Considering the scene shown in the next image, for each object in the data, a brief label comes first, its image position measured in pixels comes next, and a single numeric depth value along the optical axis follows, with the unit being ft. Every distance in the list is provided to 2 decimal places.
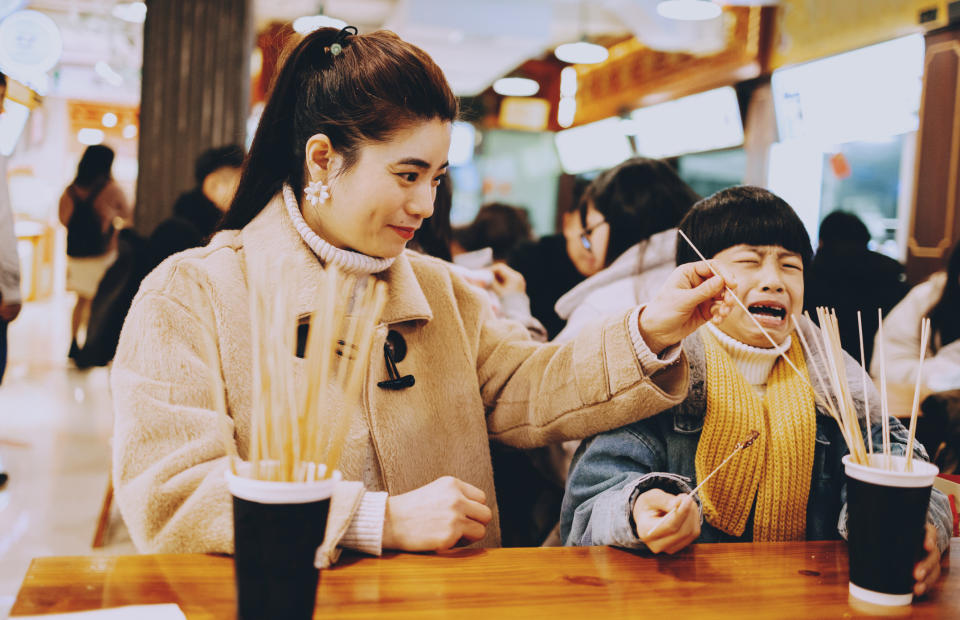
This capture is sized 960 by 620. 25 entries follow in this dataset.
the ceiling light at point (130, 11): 24.52
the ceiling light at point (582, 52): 24.08
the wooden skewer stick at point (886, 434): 3.04
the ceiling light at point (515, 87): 31.40
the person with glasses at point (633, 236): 7.54
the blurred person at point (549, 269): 11.09
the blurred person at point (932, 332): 9.29
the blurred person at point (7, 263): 10.02
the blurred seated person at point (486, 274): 8.21
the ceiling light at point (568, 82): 31.19
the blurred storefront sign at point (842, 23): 14.94
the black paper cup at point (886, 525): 2.88
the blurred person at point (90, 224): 20.07
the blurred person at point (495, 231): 13.46
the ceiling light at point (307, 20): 23.28
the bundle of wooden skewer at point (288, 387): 2.45
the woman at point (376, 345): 3.45
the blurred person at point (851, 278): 11.13
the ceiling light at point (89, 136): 42.11
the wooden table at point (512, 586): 2.78
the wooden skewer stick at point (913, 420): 2.96
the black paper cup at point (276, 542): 2.32
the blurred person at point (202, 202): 10.25
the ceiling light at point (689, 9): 18.49
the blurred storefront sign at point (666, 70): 19.90
